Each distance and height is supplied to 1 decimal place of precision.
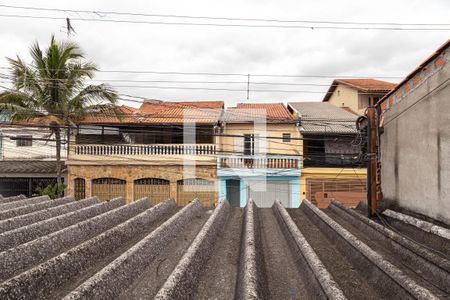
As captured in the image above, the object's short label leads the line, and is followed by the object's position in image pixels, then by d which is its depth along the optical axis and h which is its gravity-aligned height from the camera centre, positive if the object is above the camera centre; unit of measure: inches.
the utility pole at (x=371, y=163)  185.8 -4.7
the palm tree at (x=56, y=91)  633.6 +143.6
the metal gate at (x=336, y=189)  802.8 -90.9
